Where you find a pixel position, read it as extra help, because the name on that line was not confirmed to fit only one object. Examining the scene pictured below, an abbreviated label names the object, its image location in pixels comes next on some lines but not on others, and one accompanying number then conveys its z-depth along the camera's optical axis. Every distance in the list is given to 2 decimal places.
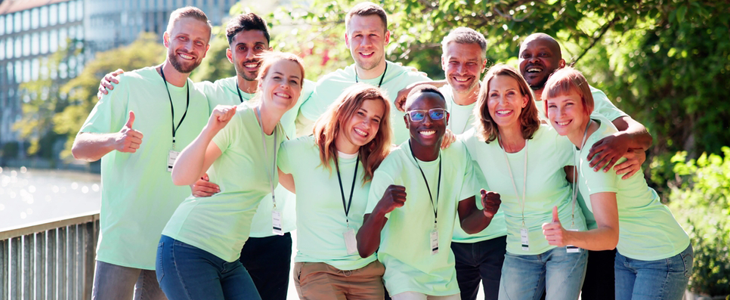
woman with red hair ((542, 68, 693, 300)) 3.63
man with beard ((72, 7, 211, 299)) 4.08
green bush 6.37
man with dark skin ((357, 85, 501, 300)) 3.70
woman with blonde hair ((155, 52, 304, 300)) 3.55
